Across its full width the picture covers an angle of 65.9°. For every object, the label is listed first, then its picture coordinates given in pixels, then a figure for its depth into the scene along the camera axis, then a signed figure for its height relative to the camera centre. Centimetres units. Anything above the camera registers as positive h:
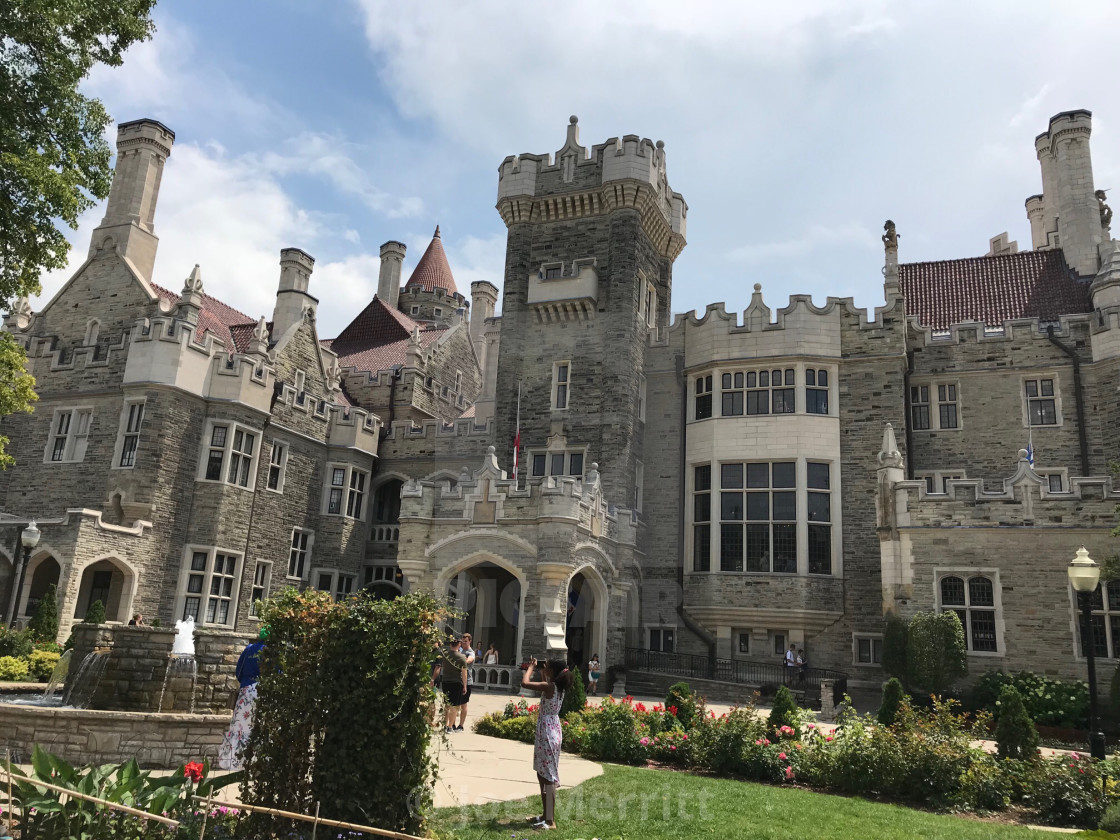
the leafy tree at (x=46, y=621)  2027 -23
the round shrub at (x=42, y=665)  1773 -109
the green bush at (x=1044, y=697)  1842 -57
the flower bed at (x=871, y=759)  1077 -134
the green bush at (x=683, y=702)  1488 -91
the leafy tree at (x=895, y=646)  2105 +38
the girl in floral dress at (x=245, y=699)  932 -80
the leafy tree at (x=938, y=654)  2020 +24
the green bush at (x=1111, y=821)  847 -141
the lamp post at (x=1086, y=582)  1320 +141
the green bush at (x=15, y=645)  1888 -76
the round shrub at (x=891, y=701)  1495 -67
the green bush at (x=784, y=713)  1413 -92
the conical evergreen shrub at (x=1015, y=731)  1208 -84
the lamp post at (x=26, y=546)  1898 +142
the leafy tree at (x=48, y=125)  1293 +752
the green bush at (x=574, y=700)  1592 -103
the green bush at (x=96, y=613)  1971 +1
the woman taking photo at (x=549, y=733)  855 -92
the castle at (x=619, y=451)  2227 +580
